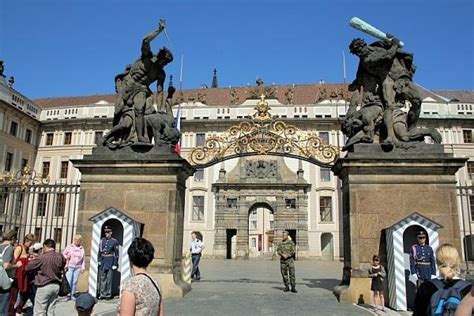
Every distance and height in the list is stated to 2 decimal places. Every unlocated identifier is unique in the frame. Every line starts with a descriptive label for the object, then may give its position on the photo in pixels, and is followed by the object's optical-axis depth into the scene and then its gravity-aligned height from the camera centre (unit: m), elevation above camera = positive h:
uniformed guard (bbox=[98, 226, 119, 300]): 8.30 -0.61
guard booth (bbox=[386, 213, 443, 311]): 7.67 -0.43
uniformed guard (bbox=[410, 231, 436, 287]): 7.26 -0.45
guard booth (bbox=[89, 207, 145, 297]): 8.45 -0.09
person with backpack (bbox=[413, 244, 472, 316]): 2.85 -0.38
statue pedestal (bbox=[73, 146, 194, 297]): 8.76 +0.82
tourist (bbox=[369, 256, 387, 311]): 7.50 -0.82
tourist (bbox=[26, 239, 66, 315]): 5.50 -0.65
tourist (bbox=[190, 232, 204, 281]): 12.71 -0.69
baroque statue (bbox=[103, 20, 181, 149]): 9.38 +2.77
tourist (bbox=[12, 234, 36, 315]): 6.48 -0.75
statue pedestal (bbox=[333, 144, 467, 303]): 8.34 +0.84
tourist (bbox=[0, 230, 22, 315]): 5.79 -0.48
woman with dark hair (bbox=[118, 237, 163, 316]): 2.80 -0.39
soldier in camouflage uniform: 10.05 -0.58
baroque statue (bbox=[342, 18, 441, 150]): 8.86 +2.93
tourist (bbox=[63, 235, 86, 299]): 8.27 -0.58
